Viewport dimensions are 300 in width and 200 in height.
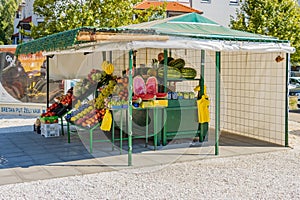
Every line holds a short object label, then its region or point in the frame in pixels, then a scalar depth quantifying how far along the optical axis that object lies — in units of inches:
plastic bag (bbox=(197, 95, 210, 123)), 299.6
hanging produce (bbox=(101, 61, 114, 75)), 294.0
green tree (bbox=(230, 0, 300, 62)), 566.6
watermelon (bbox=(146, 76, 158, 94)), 293.9
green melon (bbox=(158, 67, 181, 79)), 301.9
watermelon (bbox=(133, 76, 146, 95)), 288.9
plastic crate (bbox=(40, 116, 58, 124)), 339.9
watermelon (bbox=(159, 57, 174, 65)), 309.3
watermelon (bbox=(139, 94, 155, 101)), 277.3
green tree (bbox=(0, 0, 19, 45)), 1439.5
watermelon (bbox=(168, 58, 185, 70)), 311.4
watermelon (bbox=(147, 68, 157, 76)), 306.3
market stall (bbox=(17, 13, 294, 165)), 235.5
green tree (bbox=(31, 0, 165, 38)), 471.8
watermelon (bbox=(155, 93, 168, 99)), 289.4
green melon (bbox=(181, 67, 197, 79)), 309.7
